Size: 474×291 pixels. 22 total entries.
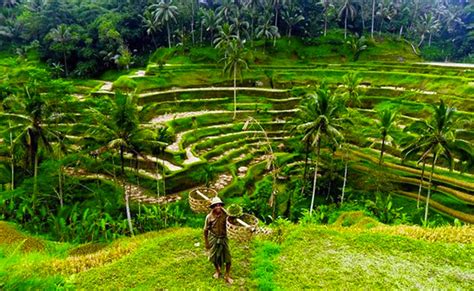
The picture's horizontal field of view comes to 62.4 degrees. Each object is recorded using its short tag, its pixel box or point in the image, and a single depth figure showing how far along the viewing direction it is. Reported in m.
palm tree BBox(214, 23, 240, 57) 43.59
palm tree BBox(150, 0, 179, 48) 58.66
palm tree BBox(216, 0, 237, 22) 61.34
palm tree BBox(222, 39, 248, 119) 39.28
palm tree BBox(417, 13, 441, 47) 78.19
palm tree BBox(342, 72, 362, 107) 34.41
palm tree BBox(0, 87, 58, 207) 21.33
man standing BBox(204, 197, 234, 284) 9.27
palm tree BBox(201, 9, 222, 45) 60.06
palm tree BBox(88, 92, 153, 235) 19.88
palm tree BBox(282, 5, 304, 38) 64.12
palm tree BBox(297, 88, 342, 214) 24.66
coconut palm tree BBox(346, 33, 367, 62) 60.55
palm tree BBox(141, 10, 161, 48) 60.18
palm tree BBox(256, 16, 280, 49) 58.44
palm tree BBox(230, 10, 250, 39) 57.28
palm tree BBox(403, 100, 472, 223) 22.42
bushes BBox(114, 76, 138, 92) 41.09
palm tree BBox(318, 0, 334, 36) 68.94
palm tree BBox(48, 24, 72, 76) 56.78
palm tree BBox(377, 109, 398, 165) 26.42
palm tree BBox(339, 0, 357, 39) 69.75
